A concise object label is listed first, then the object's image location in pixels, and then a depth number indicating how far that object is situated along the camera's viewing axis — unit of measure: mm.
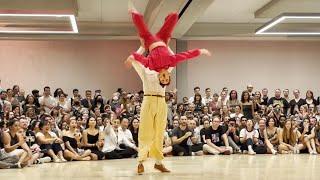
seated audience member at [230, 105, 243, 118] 12242
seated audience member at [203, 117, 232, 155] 11094
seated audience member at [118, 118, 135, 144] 10469
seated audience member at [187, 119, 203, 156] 11016
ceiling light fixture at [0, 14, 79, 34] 12285
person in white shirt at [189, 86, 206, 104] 13573
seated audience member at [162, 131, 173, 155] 10672
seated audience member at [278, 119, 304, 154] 11359
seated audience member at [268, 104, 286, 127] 11927
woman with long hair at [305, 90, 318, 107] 13564
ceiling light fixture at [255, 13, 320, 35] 12261
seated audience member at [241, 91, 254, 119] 12625
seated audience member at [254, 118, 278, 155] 11180
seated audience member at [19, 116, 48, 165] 8664
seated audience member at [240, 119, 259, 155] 11266
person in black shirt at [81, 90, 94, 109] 12961
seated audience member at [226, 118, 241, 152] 11414
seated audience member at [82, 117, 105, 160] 9969
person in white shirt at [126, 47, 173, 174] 6664
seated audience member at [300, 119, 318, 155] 11374
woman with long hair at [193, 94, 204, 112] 13221
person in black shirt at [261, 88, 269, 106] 13633
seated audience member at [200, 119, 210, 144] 11188
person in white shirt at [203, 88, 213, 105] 13649
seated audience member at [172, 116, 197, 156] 10828
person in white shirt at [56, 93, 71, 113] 12744
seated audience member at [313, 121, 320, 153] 11484
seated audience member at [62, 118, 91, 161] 9633
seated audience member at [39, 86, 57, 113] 12773
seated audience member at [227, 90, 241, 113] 13010
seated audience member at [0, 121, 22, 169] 7941
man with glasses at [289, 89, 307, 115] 13290
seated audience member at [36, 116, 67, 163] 9344
